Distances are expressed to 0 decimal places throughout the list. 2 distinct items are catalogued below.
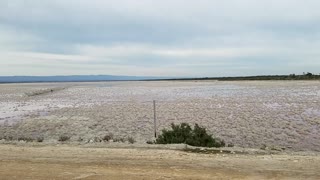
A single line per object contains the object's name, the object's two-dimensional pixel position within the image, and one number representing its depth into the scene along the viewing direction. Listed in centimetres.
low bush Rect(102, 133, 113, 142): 634
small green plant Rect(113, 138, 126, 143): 626
